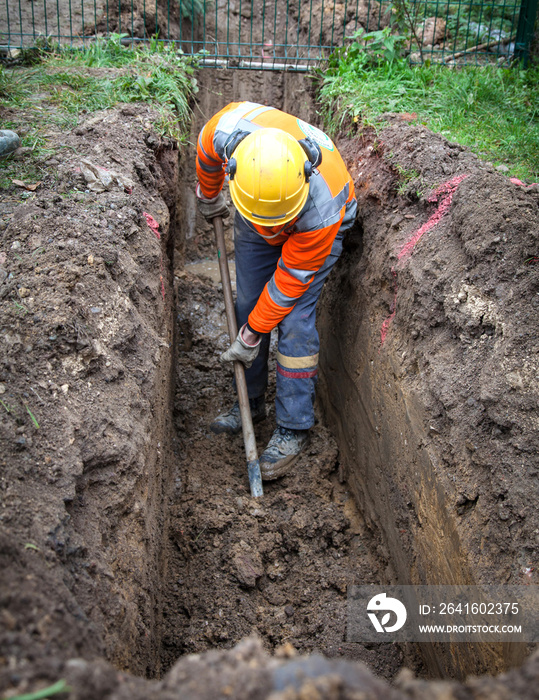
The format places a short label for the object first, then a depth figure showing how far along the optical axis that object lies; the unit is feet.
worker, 7.97
